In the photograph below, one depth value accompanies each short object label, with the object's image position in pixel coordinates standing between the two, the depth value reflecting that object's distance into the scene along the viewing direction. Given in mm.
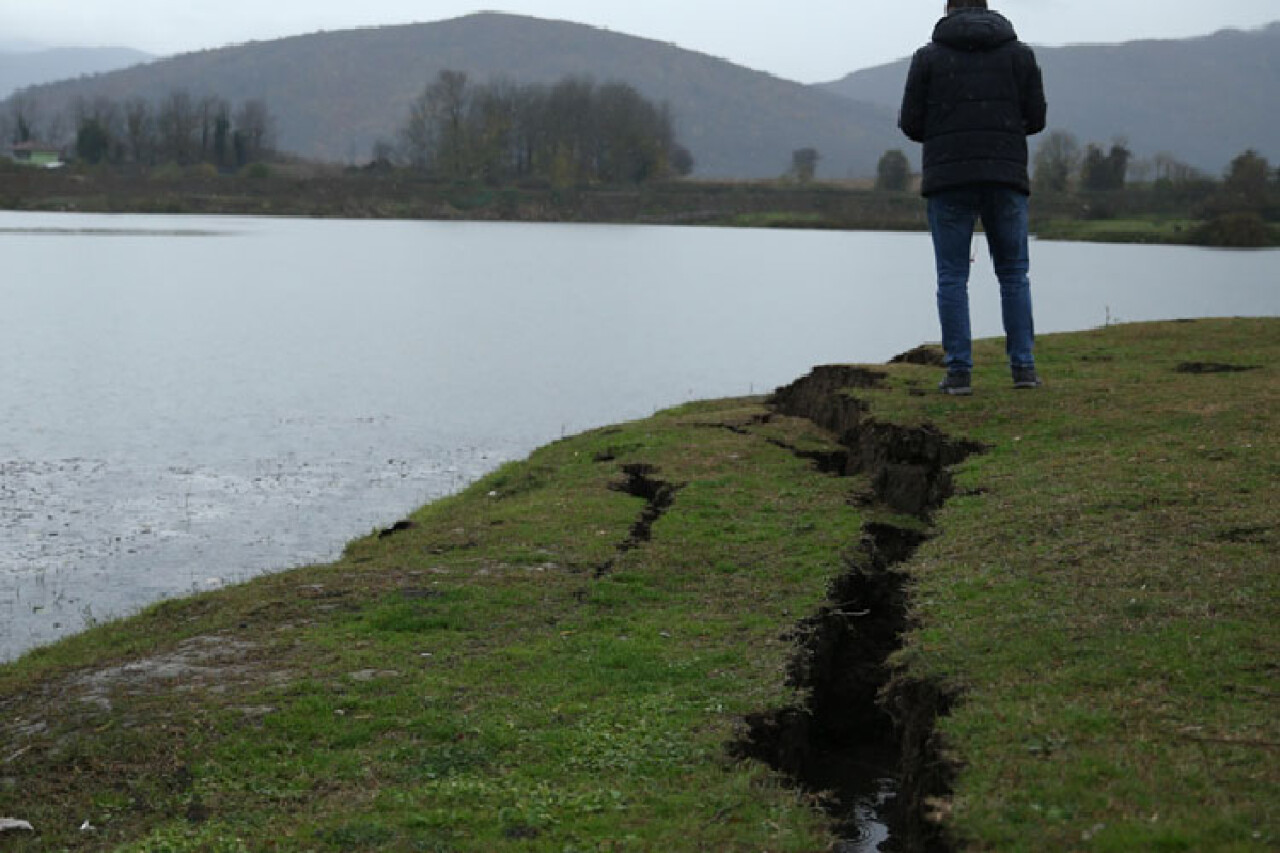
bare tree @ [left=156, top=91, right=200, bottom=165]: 171250
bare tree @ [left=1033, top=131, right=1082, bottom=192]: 130875
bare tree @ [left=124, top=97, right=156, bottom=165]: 171875
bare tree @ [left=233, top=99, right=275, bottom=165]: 176000
